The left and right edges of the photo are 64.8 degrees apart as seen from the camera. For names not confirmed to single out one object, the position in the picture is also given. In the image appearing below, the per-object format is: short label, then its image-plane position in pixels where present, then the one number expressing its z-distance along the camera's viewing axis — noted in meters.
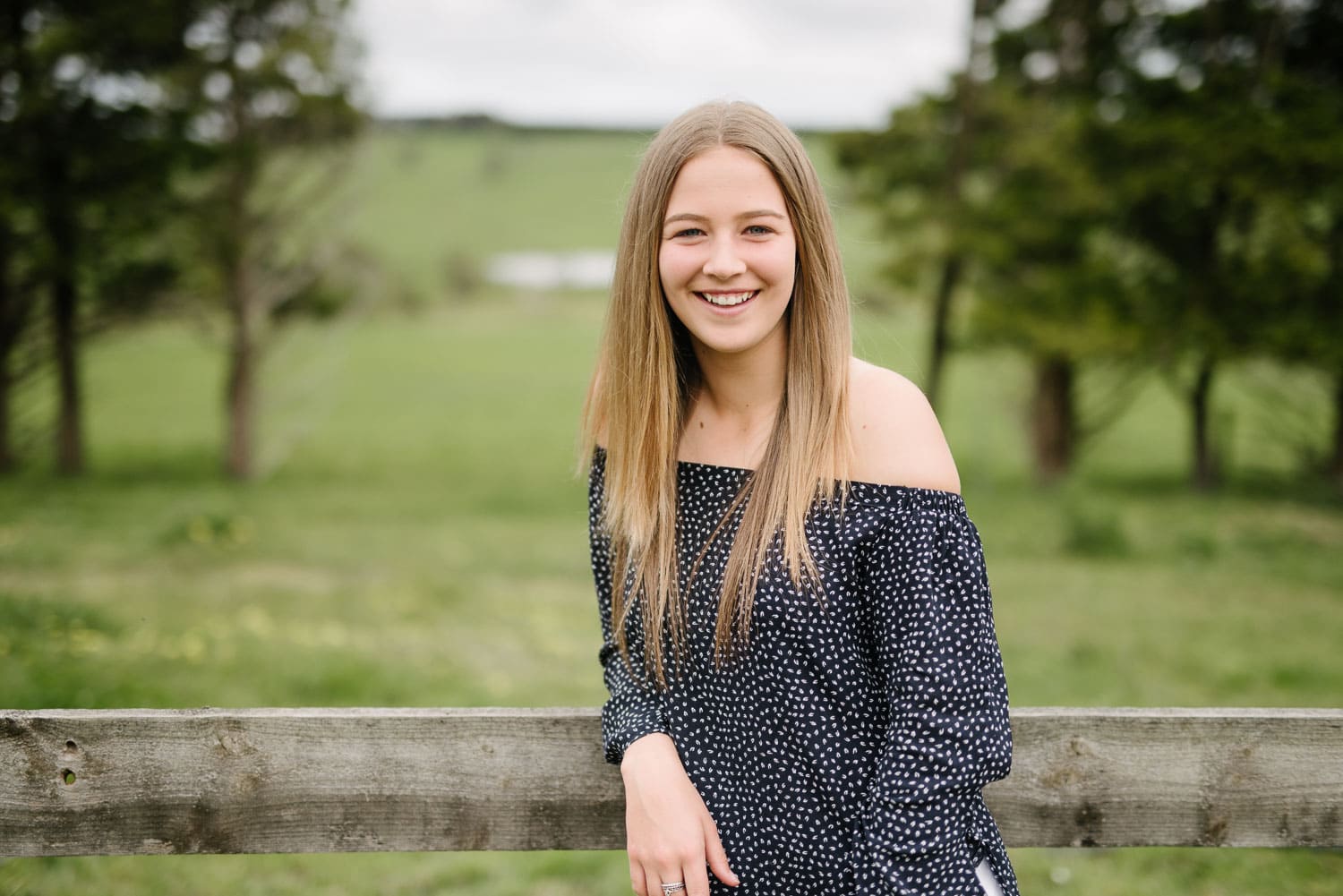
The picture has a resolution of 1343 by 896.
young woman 1.55
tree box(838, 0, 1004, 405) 14.73
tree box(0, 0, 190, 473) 12.91
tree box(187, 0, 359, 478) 14.80
